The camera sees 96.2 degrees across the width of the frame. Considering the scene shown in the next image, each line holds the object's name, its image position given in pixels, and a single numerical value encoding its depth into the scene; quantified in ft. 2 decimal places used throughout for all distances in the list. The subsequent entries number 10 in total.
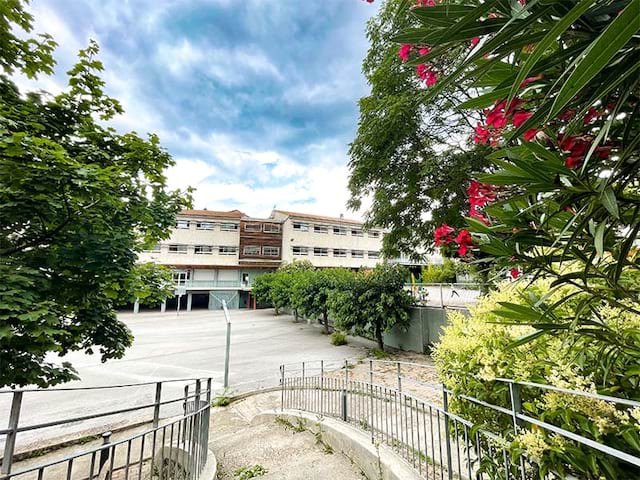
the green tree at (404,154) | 24.43
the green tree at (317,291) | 43.62
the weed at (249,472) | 11.20
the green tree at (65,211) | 9.29
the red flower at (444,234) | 5.64
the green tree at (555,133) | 2.03
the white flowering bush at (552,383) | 3.69
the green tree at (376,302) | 33.35
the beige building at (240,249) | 81.25
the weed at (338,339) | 40.86
